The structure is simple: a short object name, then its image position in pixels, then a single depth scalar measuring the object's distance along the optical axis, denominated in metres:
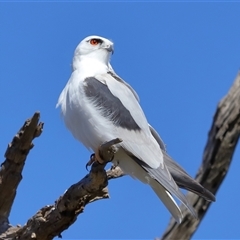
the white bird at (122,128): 7.99
